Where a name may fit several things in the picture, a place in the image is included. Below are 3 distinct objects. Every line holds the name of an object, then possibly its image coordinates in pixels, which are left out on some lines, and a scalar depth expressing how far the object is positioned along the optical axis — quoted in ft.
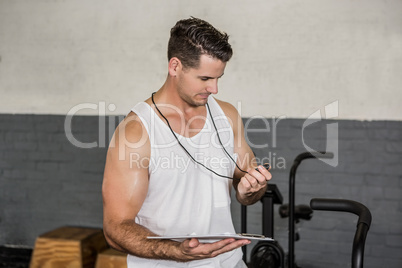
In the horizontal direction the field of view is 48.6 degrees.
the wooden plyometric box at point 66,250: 11.24
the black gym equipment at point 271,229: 8.46
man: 5.40
